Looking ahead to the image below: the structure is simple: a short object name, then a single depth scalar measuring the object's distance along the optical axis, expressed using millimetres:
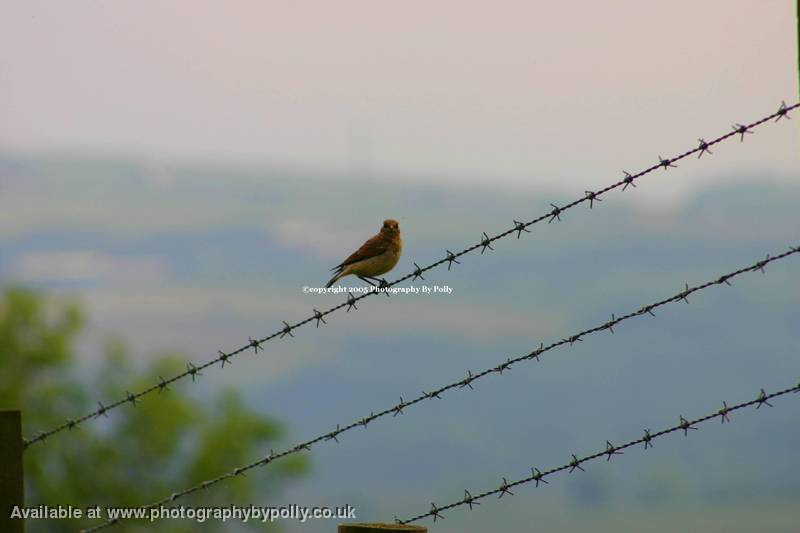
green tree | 100750
